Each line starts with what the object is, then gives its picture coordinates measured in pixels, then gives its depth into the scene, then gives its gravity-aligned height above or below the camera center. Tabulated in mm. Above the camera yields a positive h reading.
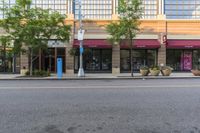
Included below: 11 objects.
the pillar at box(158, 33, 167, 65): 14911 +1362
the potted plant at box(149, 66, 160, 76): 12482 -508
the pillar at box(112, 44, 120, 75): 14869 +579
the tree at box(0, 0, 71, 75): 11805 +3469
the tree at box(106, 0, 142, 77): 12370 +3956
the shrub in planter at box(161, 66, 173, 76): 12531 -511
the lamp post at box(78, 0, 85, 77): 12302 +2590
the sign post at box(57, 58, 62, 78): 11798 -252
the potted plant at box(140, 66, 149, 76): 12461 -514
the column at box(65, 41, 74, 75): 14744 +341
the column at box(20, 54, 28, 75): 14800 +324
